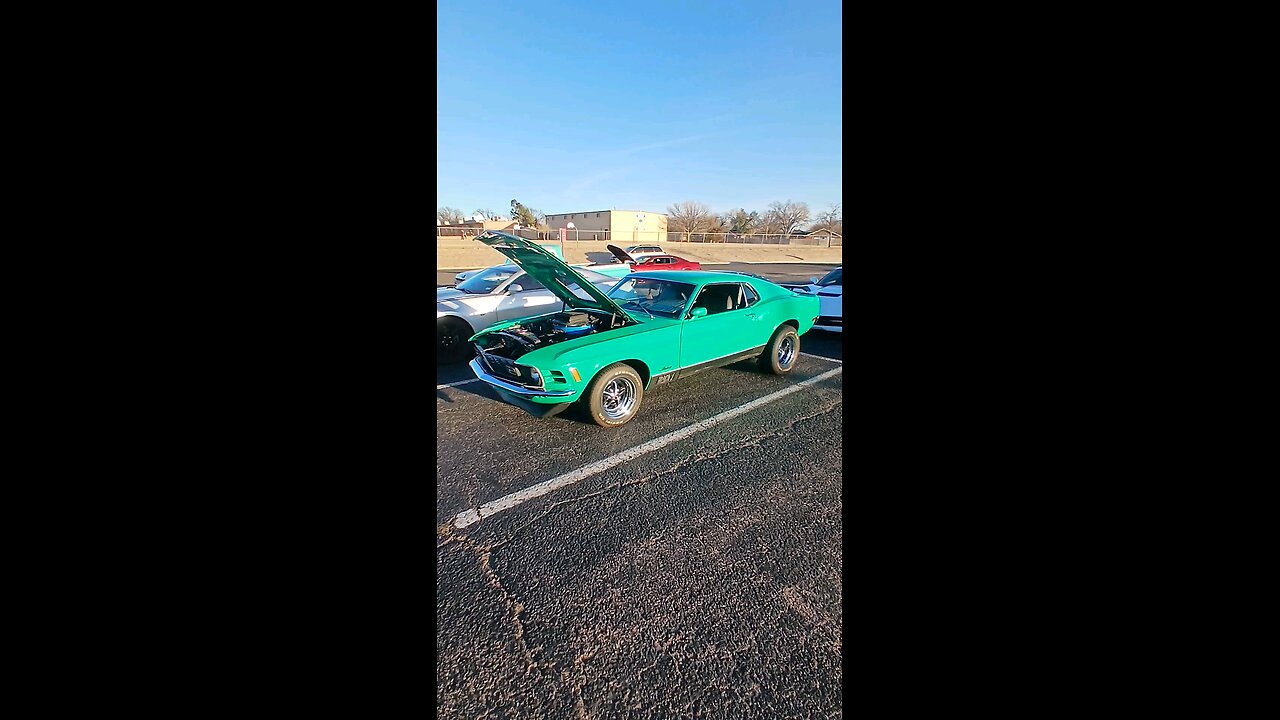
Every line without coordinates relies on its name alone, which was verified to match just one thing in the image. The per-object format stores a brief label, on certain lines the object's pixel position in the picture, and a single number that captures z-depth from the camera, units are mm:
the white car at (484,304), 6390
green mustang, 3971
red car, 20031
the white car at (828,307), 7199
